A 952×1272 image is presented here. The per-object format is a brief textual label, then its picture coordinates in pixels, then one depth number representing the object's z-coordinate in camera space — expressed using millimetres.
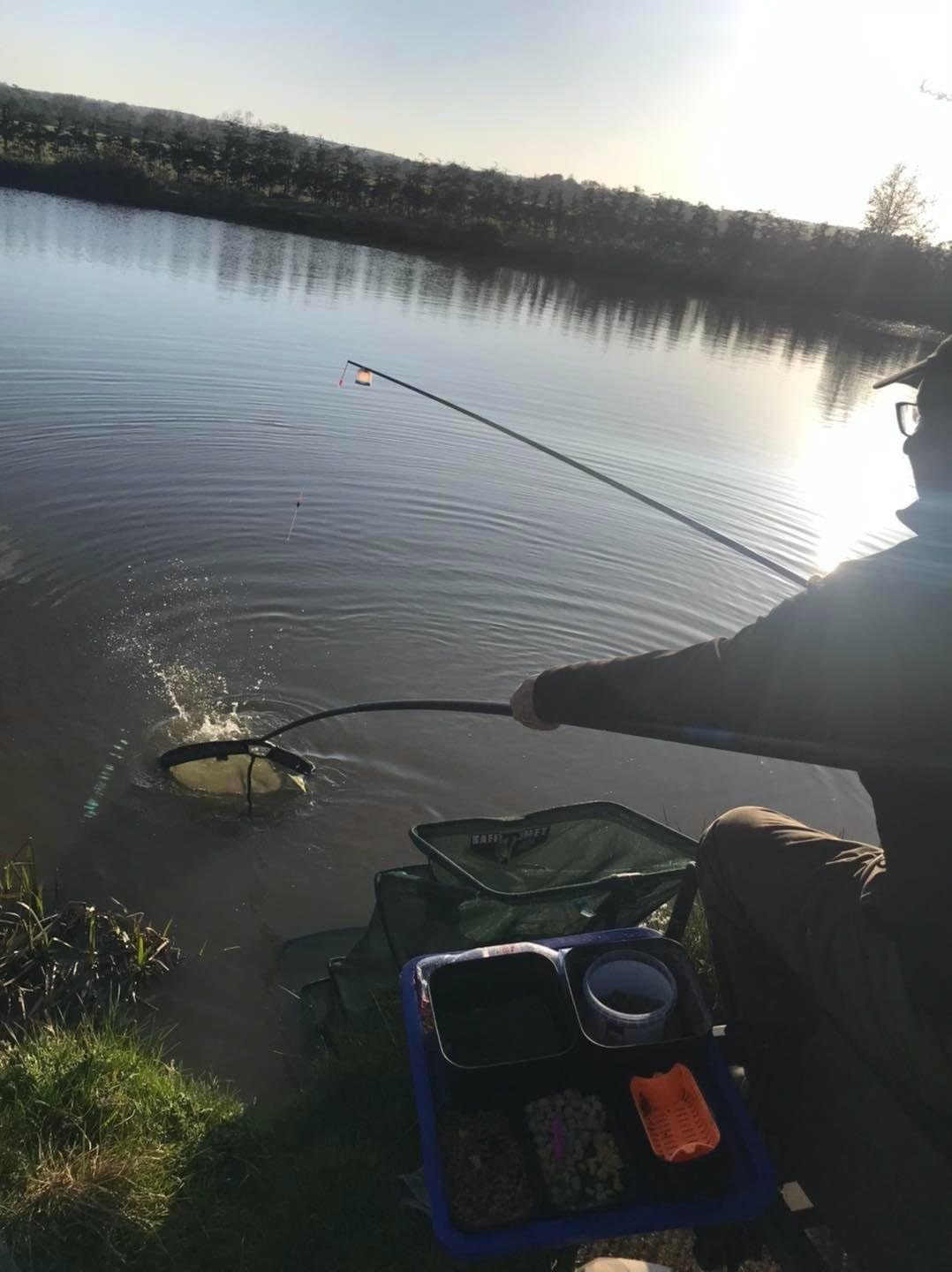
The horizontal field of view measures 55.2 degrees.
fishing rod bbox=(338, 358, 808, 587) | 3477
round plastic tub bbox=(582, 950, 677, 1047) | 2051
